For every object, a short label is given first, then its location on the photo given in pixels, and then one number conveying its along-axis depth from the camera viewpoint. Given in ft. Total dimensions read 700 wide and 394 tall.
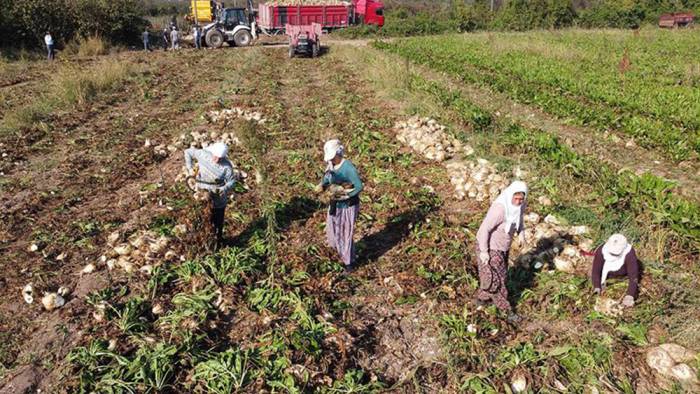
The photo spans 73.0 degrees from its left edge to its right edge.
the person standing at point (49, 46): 70.69
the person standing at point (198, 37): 86.38
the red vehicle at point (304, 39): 72.69
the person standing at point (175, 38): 85.56
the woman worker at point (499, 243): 13.98
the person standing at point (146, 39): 85.40
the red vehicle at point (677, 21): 117.39
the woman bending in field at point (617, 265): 15.08
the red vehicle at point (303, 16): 96.54
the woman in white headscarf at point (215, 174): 17.51
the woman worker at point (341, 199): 16.10
